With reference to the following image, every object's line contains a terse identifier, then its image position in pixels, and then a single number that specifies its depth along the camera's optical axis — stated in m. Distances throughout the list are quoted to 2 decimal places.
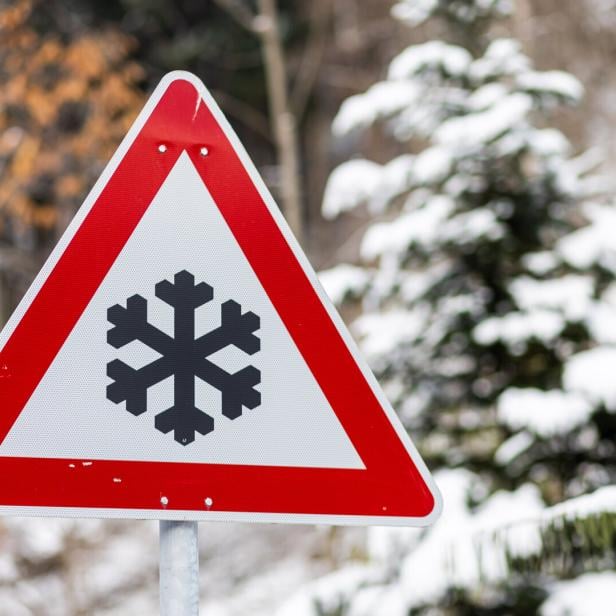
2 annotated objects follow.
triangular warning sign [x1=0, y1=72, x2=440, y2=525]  4.88
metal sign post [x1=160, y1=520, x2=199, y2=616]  4.80
